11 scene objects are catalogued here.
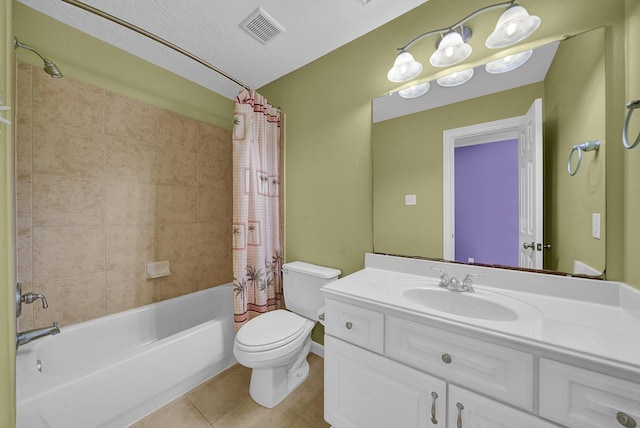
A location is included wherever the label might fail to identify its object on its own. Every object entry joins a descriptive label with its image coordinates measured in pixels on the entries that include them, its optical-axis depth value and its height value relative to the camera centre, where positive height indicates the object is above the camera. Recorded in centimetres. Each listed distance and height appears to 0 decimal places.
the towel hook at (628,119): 72 +29
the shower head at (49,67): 110 +73
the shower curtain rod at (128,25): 109 +100
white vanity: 63 -47
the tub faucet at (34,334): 85 -48
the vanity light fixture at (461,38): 103 +86
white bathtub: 99 -85
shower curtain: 171 +3
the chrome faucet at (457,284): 109 -35
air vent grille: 139 +120
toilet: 133 -76
